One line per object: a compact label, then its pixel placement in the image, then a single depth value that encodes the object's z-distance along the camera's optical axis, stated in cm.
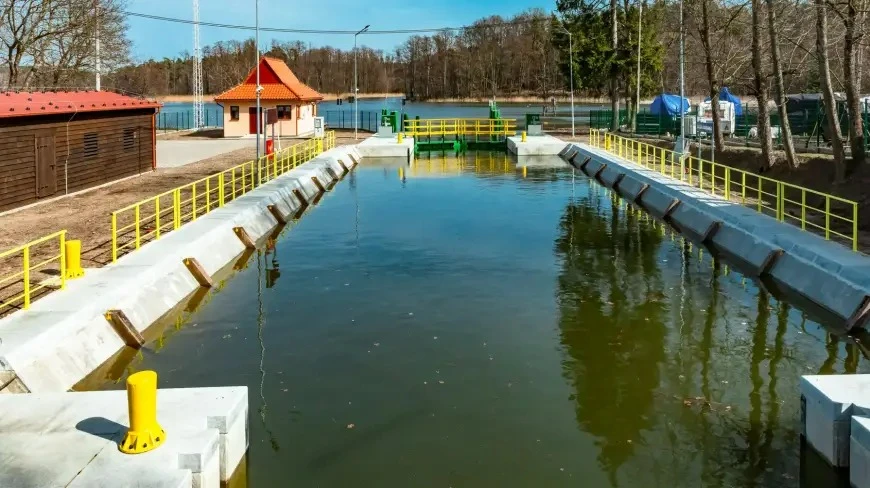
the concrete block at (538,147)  5172
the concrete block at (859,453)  848
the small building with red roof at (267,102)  5725
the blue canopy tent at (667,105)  5828
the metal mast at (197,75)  7462
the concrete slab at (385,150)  5128
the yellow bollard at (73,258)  1484
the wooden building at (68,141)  2462
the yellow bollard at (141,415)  805
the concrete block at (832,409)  907
